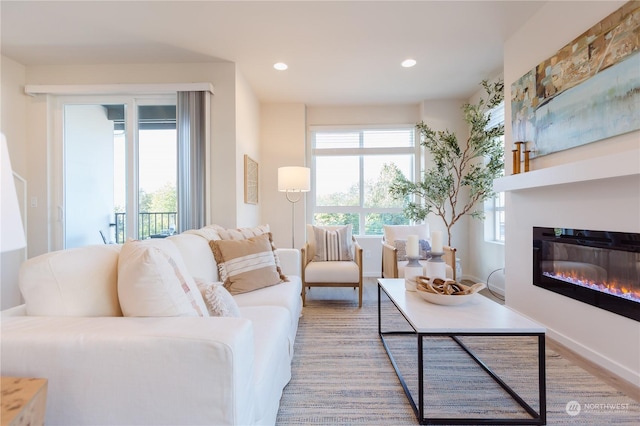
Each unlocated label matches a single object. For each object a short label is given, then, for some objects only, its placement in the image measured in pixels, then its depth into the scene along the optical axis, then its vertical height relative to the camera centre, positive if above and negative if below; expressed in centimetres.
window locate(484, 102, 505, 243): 376 -1
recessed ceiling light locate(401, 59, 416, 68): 319 +170
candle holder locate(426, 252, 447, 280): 198 -39
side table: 66 -46
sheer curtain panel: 316 +63
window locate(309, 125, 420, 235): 471 +66
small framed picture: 362 +44
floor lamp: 357 +42
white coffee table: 136 -57
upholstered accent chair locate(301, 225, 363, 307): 311 -56
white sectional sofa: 83 -45
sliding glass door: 330 +61
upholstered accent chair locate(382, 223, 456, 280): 319 -46
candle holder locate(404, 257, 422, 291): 207 -43
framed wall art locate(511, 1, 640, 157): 170 +86
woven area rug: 145 -103
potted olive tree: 350 +52
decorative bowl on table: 168 -49
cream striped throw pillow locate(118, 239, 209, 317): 100 -26
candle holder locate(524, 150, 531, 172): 255 +47
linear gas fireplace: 174 -40
